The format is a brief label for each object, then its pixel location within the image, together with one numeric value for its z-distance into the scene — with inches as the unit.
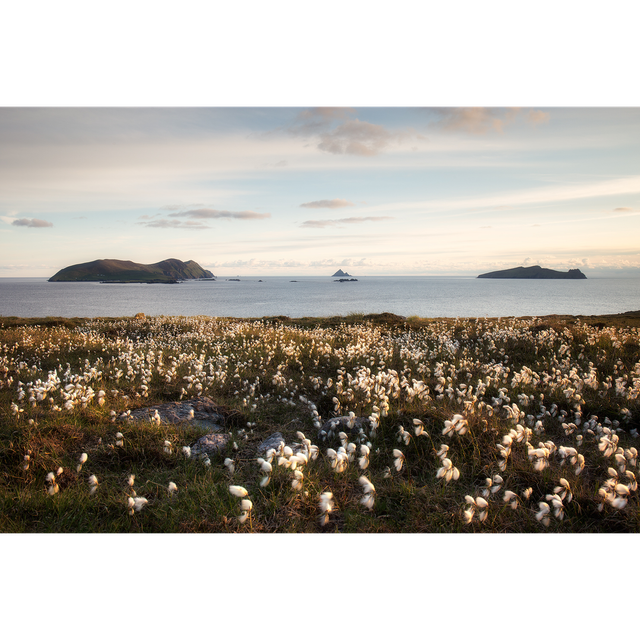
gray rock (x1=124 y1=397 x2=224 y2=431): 224.2
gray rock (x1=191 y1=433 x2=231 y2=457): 184.7
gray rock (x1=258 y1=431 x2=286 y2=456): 184.2
